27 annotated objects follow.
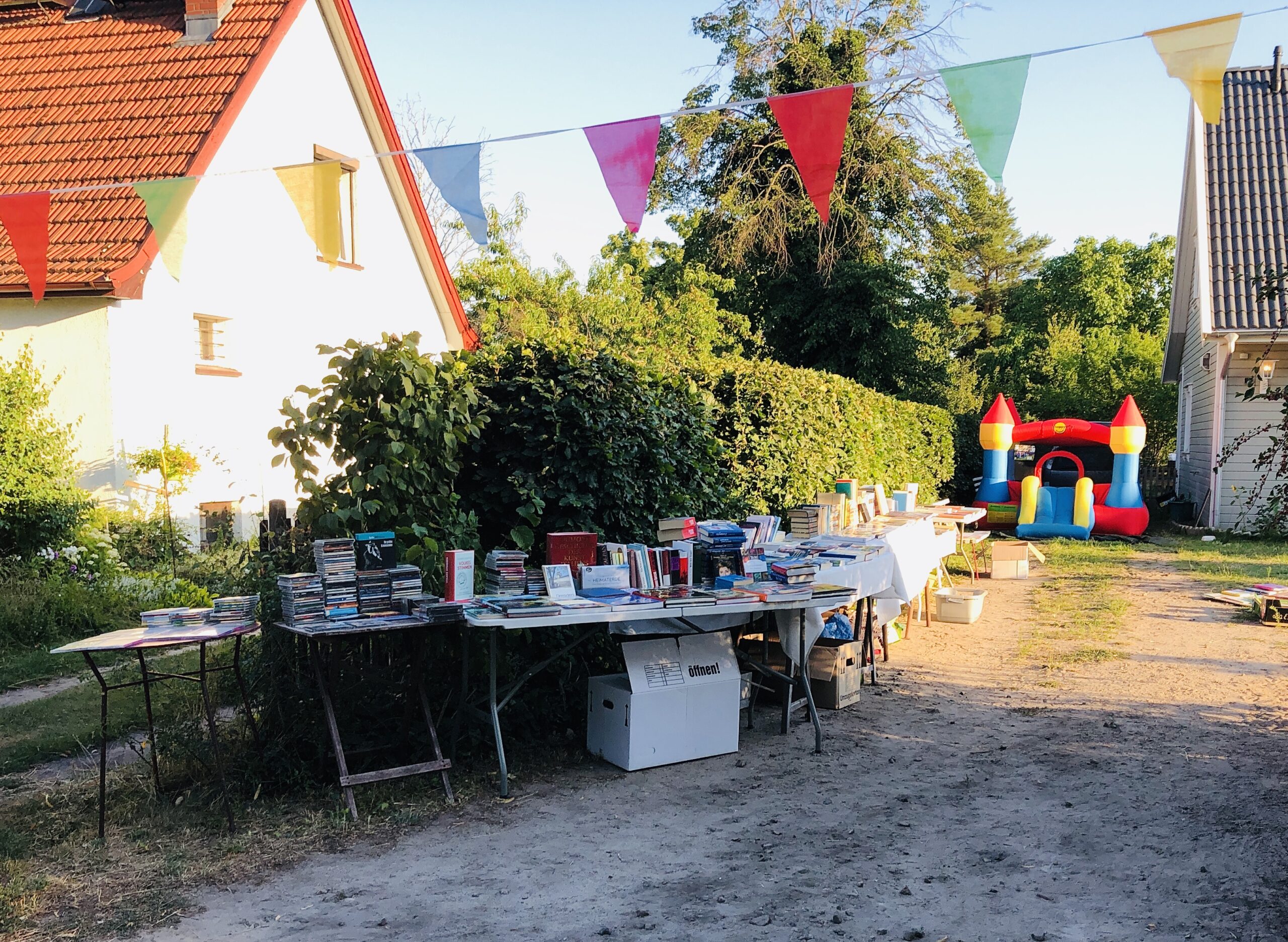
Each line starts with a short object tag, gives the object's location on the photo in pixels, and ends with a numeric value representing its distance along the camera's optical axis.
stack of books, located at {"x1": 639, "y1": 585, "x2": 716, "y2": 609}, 5.31
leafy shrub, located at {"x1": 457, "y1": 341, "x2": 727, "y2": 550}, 5.94
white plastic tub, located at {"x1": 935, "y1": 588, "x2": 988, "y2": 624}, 9.86
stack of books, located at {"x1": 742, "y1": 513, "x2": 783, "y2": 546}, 6.85
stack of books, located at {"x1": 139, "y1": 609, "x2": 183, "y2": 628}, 4.60
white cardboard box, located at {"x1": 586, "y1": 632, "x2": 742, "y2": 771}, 5.44
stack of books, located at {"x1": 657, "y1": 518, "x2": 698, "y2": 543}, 6.00
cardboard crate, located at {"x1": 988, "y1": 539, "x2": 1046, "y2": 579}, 12.56
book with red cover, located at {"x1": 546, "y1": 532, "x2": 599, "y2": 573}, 5.57
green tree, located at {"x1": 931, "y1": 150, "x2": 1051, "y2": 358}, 43.81
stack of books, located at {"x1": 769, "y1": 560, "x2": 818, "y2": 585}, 5.91
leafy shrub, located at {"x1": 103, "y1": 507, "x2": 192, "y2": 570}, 9.73
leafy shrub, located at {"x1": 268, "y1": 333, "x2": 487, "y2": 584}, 5.23
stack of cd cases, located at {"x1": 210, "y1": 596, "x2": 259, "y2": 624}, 4.71
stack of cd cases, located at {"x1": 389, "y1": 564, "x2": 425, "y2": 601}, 4.93
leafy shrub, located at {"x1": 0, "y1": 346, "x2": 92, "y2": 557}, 8.80
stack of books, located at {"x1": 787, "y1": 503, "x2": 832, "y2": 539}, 8.23
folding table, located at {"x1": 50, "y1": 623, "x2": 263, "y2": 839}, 4.31
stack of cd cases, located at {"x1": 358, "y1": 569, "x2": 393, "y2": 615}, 4.86
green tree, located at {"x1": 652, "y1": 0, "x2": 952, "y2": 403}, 21.03
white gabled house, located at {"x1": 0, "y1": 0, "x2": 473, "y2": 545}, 10.23
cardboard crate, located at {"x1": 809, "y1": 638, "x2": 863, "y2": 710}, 6.67
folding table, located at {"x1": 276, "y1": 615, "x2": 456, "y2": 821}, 4.59
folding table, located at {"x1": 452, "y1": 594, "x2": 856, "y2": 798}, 4.92
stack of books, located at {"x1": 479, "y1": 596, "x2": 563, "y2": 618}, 4.85
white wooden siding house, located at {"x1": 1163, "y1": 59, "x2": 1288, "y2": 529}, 15.44
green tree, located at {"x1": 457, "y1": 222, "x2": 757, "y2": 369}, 18.31
